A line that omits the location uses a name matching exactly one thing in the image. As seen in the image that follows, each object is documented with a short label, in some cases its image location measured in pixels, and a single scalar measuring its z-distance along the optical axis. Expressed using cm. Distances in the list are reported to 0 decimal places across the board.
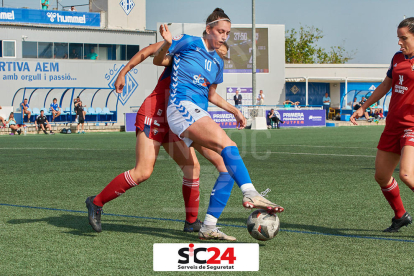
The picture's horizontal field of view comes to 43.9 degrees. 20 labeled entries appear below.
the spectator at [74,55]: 4072
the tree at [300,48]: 7131
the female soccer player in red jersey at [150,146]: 474
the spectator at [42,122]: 2911
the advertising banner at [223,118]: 3158
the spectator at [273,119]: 3241
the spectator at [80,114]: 2927
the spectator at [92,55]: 4141
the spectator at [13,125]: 2844
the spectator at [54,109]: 3087
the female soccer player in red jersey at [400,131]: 469
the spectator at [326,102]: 4238
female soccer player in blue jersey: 424
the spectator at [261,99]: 3738
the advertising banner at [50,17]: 3872
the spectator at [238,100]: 3536
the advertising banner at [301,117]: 3356
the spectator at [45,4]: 4106
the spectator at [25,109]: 2963
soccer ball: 427
